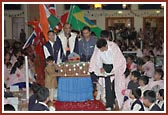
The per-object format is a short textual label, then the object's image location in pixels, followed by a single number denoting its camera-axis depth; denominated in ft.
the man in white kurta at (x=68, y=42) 22.06
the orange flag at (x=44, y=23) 23.40
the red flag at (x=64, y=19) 24.41
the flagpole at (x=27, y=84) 20.12
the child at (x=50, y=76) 20.65
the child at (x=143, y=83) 17.63
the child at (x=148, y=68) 24.77
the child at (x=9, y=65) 24.32
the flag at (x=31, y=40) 23.91
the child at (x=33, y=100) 14.63
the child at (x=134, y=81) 18.52
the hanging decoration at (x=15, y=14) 44.06
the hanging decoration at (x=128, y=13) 44.45
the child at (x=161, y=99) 14.93
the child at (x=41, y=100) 13.66
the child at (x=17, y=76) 23.41
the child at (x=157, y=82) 17.93
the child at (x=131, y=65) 23.58
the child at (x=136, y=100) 14.57
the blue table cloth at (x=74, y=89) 20.56
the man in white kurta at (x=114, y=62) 18.70
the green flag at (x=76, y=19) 23.19
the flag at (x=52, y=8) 24.61
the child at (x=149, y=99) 14.29
